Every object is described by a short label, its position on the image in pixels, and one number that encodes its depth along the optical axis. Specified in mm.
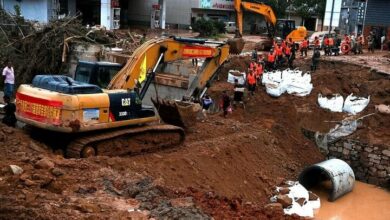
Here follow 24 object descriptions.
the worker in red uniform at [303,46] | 24109
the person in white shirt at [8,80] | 15117
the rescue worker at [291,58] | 21634
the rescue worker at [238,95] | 17734
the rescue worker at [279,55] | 21625
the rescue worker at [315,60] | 21047
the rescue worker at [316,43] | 24609
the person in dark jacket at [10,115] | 11984
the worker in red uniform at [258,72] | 18978
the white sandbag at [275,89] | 18375
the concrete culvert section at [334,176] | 13531
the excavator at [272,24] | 25516
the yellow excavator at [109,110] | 10195
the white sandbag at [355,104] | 17125
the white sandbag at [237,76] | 19578
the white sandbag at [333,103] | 17453
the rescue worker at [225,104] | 17086
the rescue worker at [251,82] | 18406
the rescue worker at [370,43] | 26703
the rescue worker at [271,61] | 21062
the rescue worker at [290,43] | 22712
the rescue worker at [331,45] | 24297
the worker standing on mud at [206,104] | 16609
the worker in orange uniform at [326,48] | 24266
